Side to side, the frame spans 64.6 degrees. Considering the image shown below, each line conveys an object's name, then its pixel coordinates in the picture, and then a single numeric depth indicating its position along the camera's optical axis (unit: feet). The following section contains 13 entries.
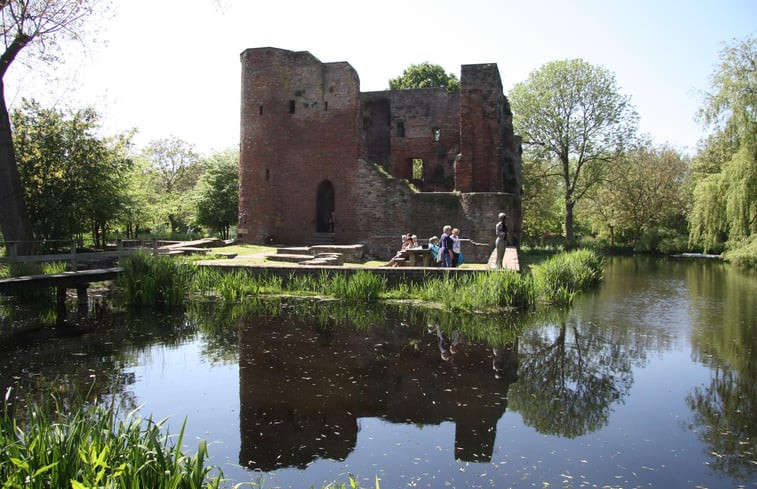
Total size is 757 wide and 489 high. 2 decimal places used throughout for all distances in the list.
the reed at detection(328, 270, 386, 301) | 42.42
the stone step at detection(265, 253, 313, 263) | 60.70
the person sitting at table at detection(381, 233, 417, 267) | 53.20
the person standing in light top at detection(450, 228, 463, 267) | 49.16
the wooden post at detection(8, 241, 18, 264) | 37.88
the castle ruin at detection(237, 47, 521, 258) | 77.51
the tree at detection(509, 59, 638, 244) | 115.24
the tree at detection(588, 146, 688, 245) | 134.72
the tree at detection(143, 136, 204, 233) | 176.04
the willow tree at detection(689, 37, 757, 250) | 75.41
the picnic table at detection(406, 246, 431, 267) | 52.21
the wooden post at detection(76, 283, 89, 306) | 42.78
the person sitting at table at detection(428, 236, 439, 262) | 51.98
